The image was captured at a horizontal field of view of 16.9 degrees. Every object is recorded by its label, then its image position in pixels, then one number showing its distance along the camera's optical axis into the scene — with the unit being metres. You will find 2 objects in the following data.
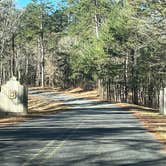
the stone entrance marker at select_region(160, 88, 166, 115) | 39.22
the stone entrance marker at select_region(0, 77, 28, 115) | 39.94
